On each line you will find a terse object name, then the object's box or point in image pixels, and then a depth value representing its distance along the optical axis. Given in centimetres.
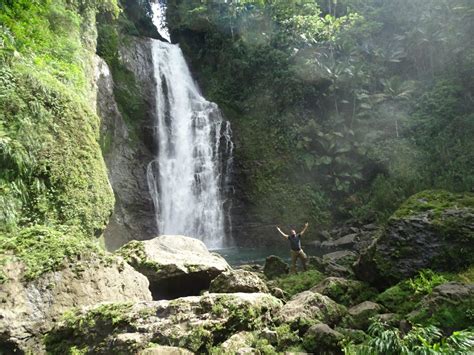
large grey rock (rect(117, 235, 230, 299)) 737
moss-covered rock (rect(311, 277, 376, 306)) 711
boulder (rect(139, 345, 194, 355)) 404
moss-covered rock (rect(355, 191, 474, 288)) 718
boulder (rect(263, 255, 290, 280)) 1082
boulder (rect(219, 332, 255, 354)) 417
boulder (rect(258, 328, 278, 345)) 455
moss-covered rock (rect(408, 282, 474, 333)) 464
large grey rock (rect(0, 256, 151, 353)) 434
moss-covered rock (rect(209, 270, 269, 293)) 620
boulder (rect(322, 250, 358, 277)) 994
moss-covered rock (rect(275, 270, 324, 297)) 866
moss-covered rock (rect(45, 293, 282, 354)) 439
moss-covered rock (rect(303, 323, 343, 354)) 446
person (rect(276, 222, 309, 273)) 1084
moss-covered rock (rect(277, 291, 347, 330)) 498
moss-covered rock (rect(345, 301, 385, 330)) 551
